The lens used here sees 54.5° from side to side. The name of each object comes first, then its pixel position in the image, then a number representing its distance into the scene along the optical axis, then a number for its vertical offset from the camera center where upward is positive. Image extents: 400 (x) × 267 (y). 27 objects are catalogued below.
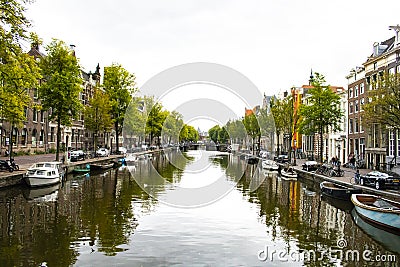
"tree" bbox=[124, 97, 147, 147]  73.31 +5.03
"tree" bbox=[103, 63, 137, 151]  68.69 +10.35
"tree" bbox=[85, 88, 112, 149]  62.62 +5.08
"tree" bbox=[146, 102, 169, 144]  93.44 +6.35
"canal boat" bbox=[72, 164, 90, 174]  43.23 -2.99
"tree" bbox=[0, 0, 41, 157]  25.39 +5.61
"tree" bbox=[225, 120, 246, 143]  114.44 +5.20
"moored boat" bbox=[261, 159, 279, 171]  55.81 -2.66
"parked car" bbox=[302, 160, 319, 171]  47.38 -2.22
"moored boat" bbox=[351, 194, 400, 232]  19.54 -3.32
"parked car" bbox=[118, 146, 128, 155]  74.93 -1.19
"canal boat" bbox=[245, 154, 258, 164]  72.24 -2.45
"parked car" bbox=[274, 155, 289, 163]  62.44 -1.91
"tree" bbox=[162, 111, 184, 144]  117.93 +6.38
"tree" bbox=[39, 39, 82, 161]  41.75 +6.74
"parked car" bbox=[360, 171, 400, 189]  29.53 -2.43
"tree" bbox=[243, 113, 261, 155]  88.44 +4.85
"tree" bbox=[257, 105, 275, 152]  75.84 +4.91
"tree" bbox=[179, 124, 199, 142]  155.70 +5.48
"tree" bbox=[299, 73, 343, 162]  49.41 +5.21
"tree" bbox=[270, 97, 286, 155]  67.94 +5.84
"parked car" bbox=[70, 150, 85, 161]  50.16 -1.51
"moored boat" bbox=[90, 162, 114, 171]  47.28 -2.76
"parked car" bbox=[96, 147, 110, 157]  64.31 -1.41
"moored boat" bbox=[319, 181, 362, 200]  29.80 -3.32
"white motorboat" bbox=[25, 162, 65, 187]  30.86 -2.53
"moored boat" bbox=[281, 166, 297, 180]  45.47 -3.13
